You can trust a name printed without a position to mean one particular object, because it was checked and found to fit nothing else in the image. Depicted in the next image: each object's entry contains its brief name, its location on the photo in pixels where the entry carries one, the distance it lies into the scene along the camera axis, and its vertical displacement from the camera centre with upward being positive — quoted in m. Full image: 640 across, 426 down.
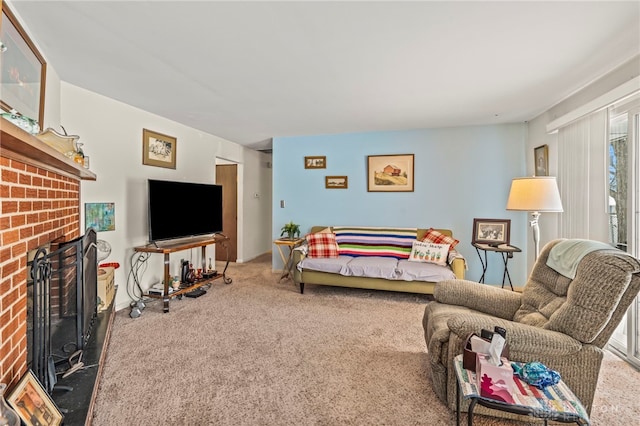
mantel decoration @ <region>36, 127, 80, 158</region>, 1.88 +0.46
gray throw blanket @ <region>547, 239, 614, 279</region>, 1.72 -0.27
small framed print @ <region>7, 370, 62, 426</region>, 1.16 -0.79
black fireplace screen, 1.45 -0.55
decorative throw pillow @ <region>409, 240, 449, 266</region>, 3.68 -0.53
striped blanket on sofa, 4.09 -0.43
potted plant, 4.58 -0.29
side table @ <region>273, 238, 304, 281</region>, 4.32 -0.65
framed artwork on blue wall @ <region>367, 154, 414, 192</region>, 4.41 +0.56
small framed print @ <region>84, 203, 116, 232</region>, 2.90 -0.05
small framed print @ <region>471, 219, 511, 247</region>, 3.85 -0.27
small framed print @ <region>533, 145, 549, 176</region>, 3.47 +0.61
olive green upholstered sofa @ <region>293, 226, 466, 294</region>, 3.51 -0.66
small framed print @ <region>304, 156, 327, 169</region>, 4.77 +0.78
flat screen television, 3.22 +0.02
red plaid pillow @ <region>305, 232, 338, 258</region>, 4.05 -0.48
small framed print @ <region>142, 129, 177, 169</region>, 3.52 +0.76
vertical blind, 2.55 +0.31
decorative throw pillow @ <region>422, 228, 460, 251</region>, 3.83 -0.36
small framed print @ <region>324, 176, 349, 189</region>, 4.68 +0.45
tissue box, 1.23 -0.72
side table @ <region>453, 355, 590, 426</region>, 1.14 -0.76
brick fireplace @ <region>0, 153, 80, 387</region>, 1.16 -0.13
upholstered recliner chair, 1.45 -0.60
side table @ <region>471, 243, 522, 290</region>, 3.46 -0.45
